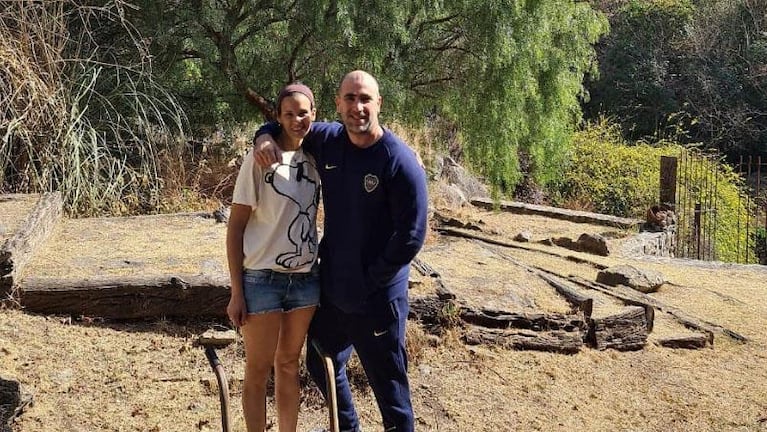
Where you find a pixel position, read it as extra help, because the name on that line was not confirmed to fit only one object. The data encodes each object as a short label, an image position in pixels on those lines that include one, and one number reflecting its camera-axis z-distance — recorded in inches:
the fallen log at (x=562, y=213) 440.5
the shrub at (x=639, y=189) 500.7
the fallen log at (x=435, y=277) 201.8
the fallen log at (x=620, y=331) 212.7
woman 112.1
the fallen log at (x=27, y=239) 179.5
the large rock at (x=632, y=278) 282.5
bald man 109.5
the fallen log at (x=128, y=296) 182.4
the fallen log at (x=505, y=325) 199.3
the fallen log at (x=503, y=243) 324.8
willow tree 291.0
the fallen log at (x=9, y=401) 138.6
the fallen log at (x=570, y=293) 220.2
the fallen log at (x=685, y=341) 224.8
